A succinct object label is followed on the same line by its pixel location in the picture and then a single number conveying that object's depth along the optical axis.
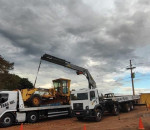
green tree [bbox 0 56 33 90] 20.29
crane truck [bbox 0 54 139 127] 9.93
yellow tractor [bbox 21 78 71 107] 11.24
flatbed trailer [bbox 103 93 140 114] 12.81
